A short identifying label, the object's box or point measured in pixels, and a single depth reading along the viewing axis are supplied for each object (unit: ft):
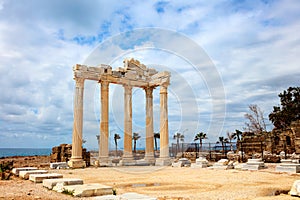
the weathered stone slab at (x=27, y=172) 44.94
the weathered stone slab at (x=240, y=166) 68.15
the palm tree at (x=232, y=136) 213.75
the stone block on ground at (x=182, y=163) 82.23
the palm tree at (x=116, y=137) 212.27
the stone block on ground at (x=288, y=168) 58.23
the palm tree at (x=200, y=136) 225.62
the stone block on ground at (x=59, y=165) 71.10
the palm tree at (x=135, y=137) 217.97
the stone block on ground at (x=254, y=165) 65.82
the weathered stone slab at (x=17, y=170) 50.30
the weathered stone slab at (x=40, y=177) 40.39
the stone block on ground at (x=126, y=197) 23.89
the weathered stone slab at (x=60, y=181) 33.36
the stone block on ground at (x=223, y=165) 70.28
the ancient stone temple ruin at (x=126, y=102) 76.38
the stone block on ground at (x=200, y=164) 76.33
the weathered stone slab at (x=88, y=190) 27.85
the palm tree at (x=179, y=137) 230.68
